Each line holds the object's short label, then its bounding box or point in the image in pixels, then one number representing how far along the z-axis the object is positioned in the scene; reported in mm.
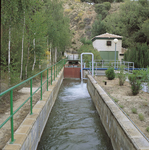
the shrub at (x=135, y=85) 8131
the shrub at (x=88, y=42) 35625
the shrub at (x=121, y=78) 10531
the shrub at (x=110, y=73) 12752
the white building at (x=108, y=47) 28234
